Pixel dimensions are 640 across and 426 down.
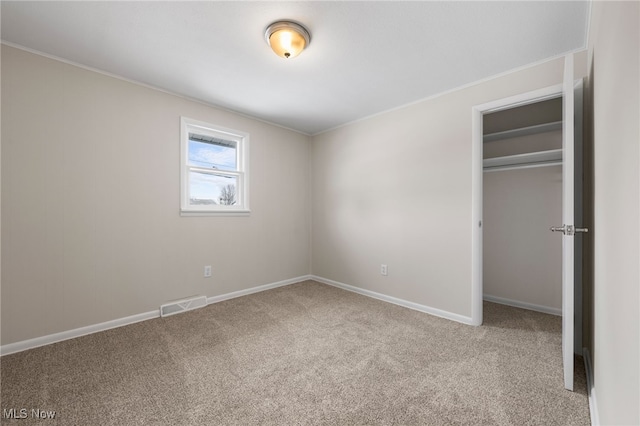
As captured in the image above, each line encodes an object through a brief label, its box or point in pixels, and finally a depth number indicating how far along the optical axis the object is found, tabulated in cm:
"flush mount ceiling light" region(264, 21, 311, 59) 187
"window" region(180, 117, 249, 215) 315
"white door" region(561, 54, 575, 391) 163
